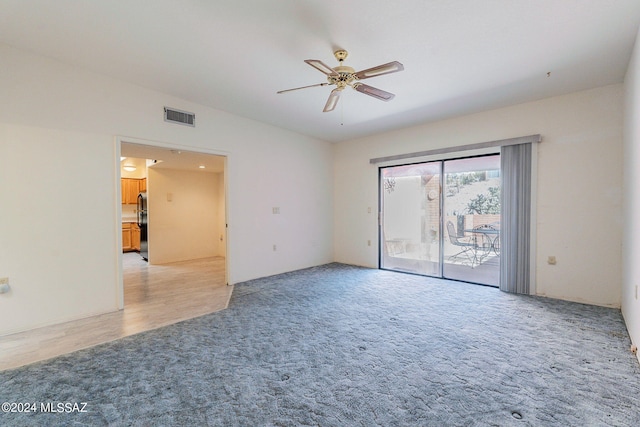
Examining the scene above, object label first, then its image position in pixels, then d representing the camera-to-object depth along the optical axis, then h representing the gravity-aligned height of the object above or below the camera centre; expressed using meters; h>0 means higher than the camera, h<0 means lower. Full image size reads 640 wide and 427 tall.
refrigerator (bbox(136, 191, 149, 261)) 6.82 -0.44
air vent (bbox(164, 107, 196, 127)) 3.84 +1.30
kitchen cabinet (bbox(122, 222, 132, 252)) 8.12 -0.86
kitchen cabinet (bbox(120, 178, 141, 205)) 8.05 +0.50
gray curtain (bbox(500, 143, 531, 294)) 4.03 -0.18
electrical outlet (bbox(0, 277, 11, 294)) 2.75 -0.78
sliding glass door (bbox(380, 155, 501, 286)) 4.59 -0.21
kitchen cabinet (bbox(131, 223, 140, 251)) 8.20 -0.89
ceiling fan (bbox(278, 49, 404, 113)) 2.33 +1.24
